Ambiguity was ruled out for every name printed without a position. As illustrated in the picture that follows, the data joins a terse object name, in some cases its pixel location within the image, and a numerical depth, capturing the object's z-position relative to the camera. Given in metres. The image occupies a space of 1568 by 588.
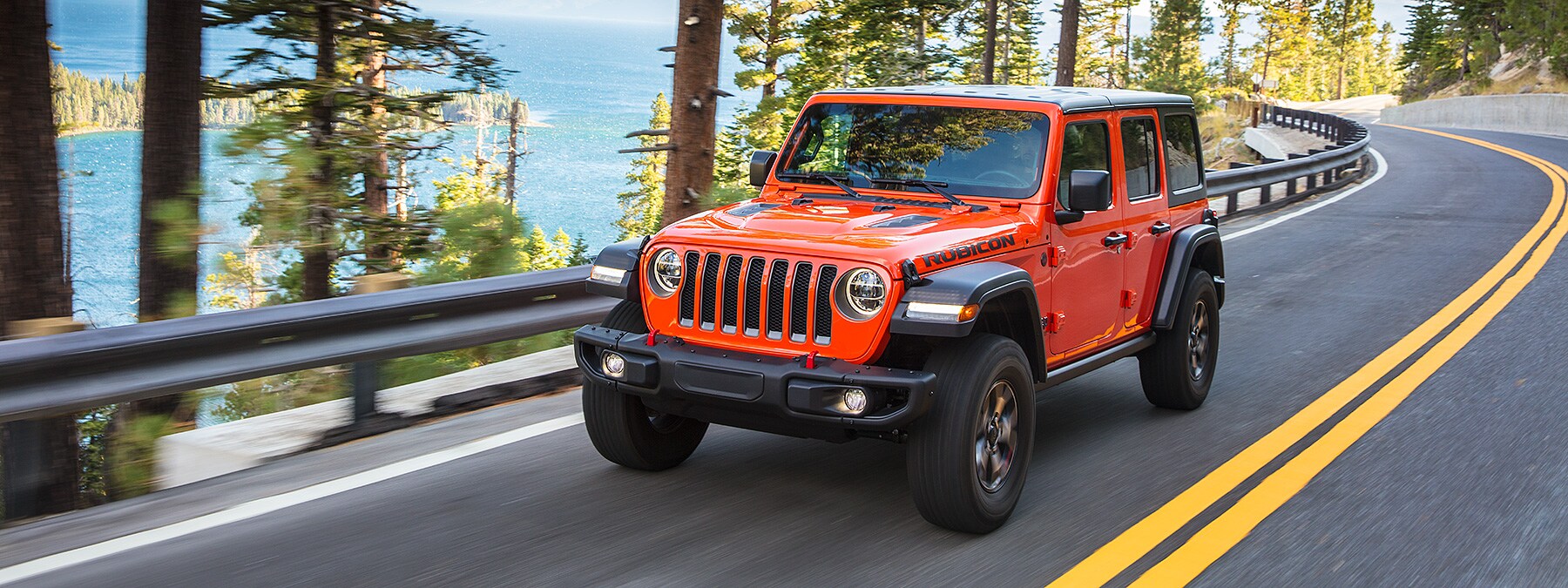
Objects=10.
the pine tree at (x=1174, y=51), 75.15
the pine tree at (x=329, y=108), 10.35
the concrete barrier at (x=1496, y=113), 43.59
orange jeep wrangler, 4.56
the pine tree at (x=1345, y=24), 125.12
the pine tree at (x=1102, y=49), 101.00
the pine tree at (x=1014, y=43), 54.28
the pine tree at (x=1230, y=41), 107.56
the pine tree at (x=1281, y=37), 108.25
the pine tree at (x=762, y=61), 41.31
